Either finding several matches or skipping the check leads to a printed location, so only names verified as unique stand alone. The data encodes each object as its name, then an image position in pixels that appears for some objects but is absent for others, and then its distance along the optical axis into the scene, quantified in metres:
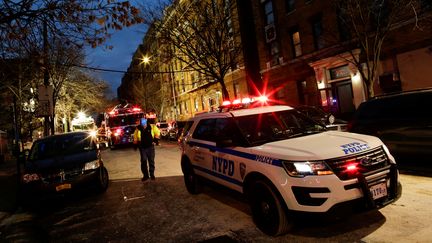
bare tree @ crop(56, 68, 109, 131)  28.69
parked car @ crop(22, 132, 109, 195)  8.02
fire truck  24.89
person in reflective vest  10.06
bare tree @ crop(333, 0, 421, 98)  13.67
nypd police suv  4.13
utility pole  11.75
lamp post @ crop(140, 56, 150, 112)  54.01
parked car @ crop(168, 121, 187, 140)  26.52
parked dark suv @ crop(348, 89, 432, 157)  6.96
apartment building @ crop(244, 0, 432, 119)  16.02
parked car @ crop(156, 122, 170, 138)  31.50
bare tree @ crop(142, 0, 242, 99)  21.06
